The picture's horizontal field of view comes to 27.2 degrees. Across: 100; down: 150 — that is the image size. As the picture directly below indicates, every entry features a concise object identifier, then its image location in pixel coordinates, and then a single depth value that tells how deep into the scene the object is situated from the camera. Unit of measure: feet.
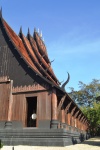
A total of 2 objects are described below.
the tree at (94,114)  96.90
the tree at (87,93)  141.18
